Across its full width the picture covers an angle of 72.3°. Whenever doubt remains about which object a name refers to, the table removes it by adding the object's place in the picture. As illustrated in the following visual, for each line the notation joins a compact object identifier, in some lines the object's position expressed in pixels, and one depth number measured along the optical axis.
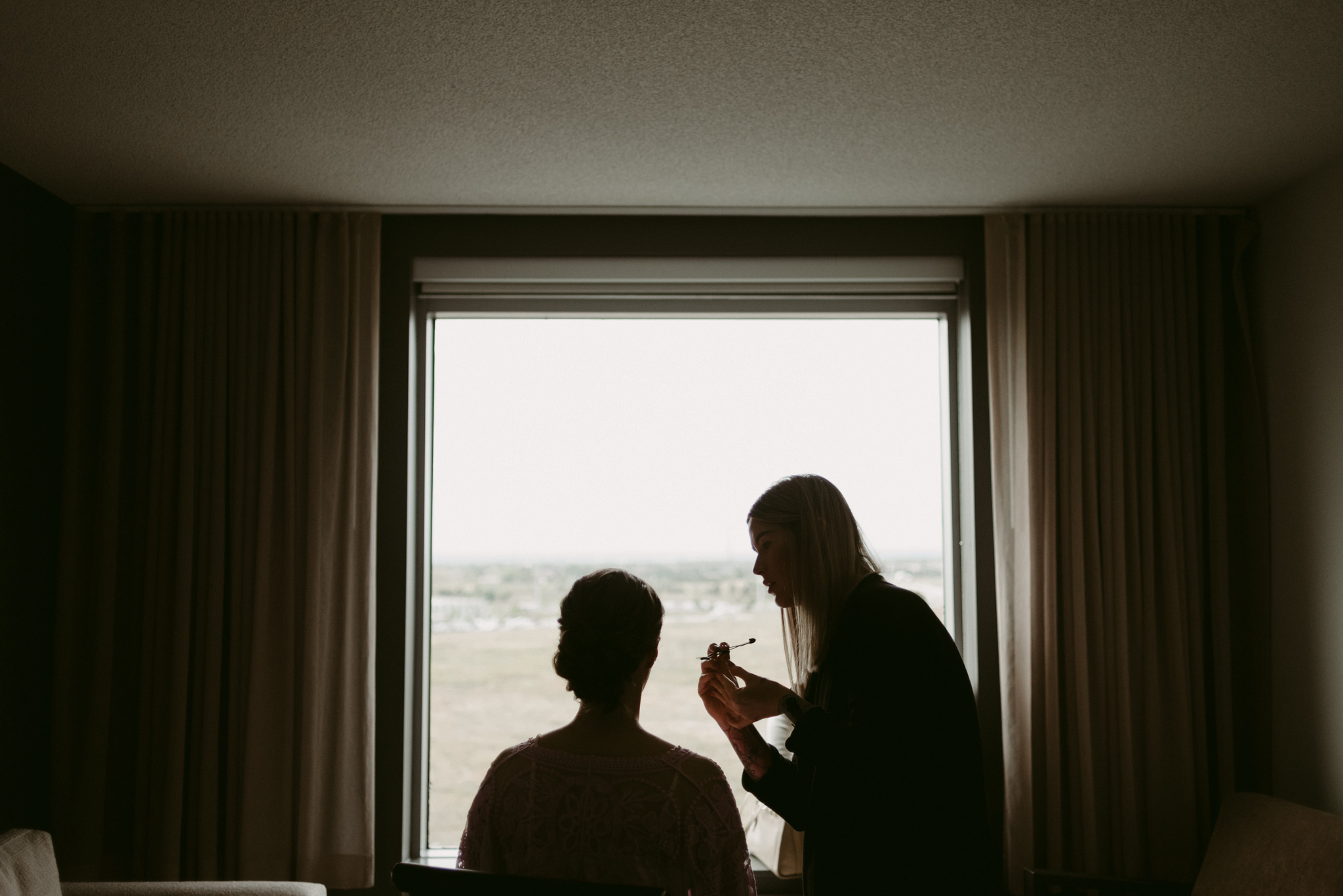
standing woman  1.71
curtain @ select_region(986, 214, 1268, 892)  2.88
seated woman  1.43
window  3.20
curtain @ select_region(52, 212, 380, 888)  2.84
